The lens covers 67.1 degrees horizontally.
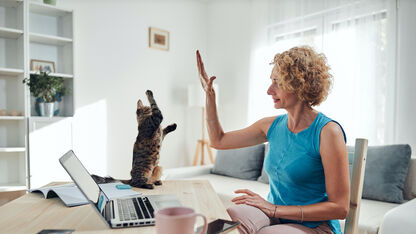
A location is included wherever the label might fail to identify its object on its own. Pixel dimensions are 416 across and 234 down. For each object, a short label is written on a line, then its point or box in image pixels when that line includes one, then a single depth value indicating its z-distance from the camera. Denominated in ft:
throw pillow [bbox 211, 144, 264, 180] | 10.10
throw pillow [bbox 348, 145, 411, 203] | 7.13
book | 3.42
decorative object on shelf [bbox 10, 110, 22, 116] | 9.08
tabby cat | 4.12
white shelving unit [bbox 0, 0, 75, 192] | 9.06
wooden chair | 3.51
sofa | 5.32
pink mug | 1.94
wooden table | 2.63
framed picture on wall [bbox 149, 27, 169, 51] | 12.98
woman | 3.59
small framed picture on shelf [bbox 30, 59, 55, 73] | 9.98
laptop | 2.64
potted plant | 9.09
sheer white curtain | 8.93
